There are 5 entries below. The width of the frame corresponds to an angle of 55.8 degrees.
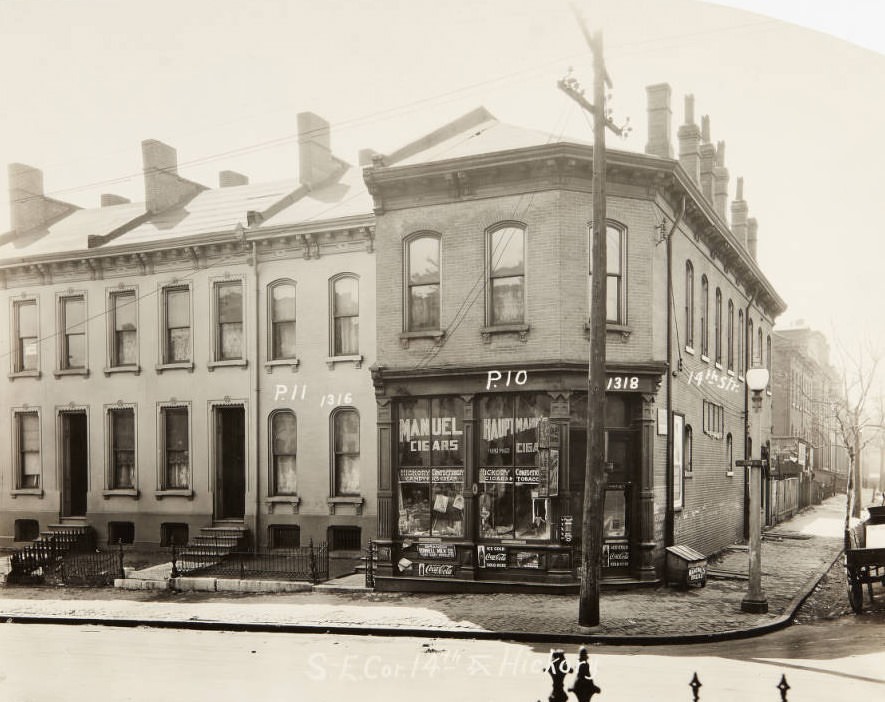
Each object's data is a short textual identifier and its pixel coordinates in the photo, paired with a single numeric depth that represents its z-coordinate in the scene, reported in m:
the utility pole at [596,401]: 12.10
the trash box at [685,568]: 15.58
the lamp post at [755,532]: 13.30
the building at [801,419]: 24.06
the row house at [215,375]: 19.61
